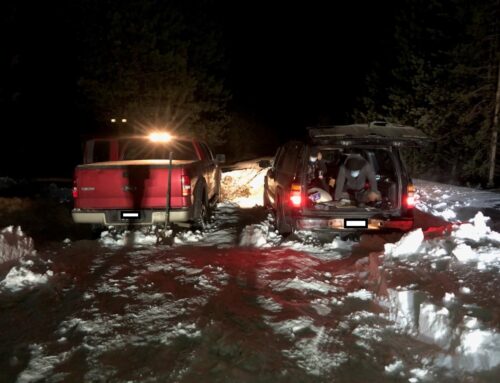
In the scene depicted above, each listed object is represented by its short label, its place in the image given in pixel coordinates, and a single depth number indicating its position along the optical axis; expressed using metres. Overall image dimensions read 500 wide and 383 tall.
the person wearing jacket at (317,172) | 9.28
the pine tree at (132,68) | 20.12
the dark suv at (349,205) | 6.91
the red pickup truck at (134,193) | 7.71
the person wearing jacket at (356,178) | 8.71
